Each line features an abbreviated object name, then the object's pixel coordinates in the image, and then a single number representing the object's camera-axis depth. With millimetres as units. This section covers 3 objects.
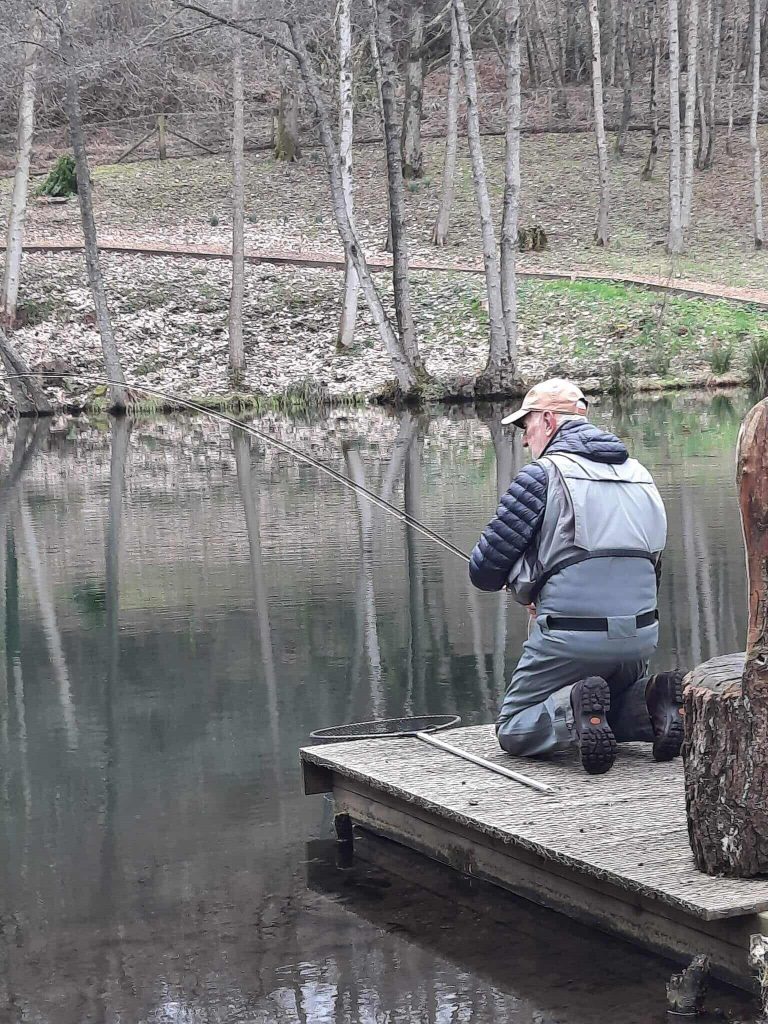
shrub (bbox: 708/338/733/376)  27312
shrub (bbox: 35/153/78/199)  42281
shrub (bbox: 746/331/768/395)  26688
